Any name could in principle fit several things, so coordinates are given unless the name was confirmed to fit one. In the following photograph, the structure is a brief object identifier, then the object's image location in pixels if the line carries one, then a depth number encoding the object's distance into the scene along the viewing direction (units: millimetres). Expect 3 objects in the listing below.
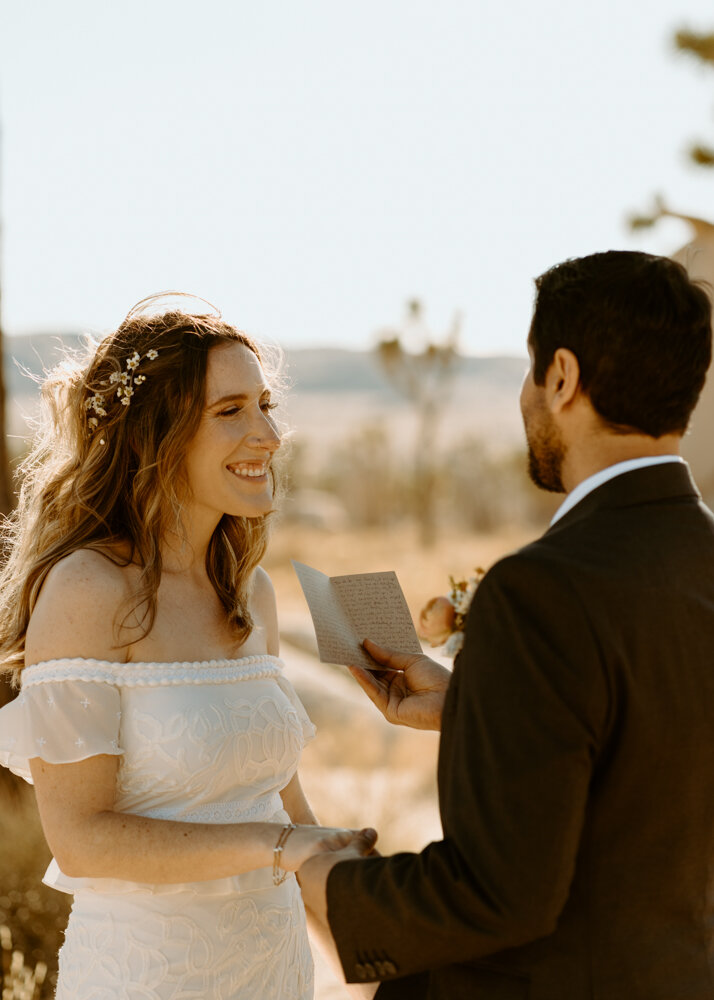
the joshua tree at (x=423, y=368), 33094
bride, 2299
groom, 1549
